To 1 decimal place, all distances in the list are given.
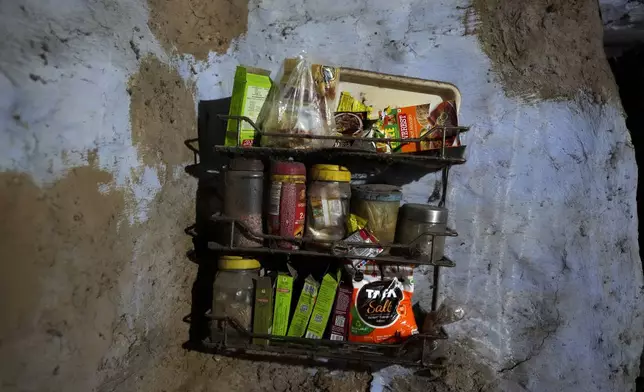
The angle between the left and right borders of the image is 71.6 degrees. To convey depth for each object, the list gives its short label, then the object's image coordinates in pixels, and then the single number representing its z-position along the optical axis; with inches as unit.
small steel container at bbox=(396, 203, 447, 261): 36.1
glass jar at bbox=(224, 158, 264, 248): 35.8
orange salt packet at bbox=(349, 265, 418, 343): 36.6
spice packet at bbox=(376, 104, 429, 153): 36.8
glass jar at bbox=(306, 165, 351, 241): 35.4
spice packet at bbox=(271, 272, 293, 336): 37.0
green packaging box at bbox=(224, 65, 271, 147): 35.6
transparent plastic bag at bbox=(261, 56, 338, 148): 35.0
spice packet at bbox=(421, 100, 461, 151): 36.5
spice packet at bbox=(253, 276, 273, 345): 36.3
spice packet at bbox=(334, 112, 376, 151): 36.4
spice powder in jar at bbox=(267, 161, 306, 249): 34.9
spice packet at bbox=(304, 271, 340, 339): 37.1
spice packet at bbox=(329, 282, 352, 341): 36.8
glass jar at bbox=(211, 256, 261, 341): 36.5
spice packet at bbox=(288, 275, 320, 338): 37.2
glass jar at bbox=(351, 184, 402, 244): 36.1
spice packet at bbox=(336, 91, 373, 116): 38.4
